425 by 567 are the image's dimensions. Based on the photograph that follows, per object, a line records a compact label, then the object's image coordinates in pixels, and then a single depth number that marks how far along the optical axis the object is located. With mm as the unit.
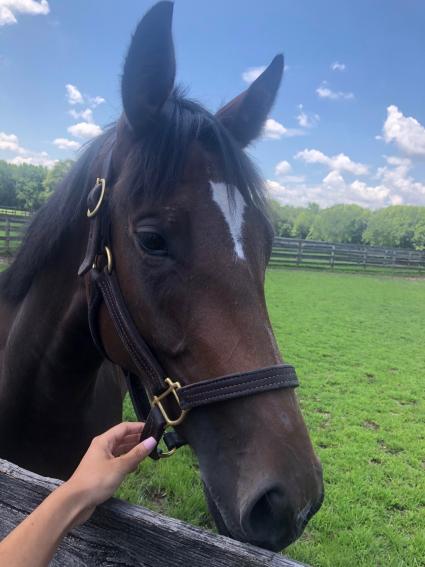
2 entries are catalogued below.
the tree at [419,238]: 60400
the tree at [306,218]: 74188
